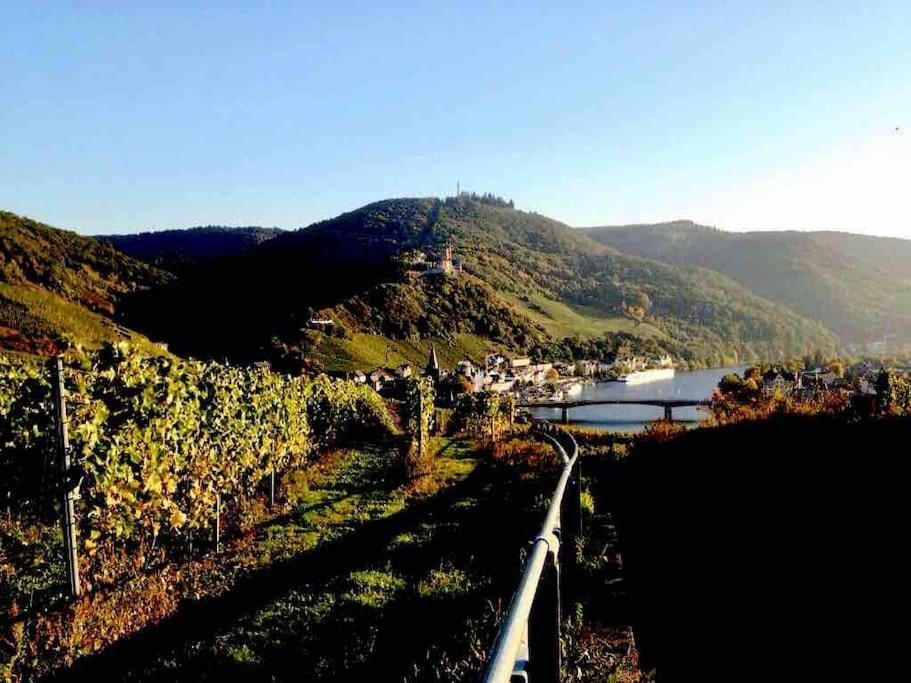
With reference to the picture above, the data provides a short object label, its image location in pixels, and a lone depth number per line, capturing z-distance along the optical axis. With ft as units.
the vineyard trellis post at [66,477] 23.13
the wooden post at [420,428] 73.41
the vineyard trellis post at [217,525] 32.42
